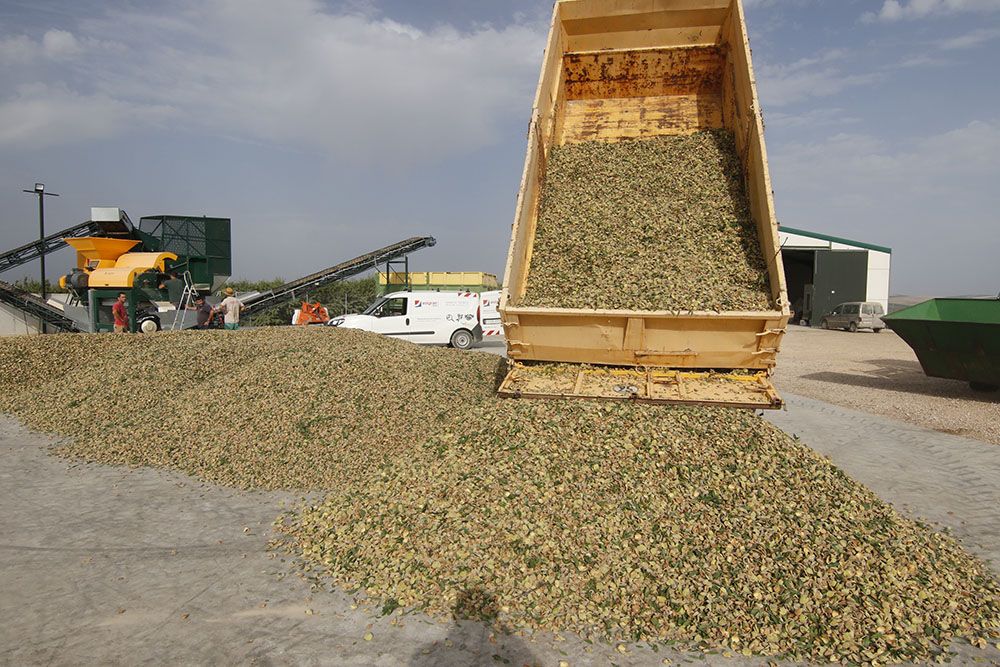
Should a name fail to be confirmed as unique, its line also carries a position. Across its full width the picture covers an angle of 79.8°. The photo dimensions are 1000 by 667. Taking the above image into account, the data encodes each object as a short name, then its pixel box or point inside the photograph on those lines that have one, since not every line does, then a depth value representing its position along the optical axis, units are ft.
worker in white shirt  42.14
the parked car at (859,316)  85.40
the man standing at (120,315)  43.72
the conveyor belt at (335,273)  64.23
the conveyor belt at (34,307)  54.70
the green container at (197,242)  53.17
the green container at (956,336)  31.12
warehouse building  96.63
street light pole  60.64
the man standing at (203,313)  45.01
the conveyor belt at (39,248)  60.08
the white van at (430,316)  53.26
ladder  50.12
